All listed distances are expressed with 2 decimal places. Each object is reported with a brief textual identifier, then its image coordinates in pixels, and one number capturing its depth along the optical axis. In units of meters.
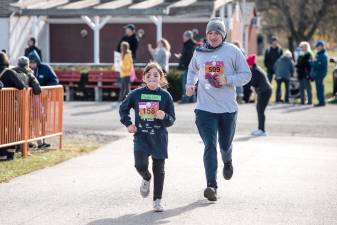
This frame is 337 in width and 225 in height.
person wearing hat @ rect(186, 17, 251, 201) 9.20
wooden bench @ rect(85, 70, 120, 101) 25.31
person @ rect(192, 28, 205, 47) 27.63
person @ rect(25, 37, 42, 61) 24.35
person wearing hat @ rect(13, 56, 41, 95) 13.34
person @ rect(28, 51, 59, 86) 14.86
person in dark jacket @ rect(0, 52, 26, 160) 12.99
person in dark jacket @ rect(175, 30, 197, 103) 23.77
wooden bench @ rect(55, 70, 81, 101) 25.61
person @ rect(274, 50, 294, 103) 24.61
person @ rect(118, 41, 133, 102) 23.21
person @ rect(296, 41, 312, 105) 23.79
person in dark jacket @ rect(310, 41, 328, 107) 23.20
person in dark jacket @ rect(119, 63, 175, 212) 8.75
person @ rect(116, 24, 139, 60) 24.56
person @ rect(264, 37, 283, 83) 26.17
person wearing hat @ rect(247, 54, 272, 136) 16.20
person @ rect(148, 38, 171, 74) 23.92
